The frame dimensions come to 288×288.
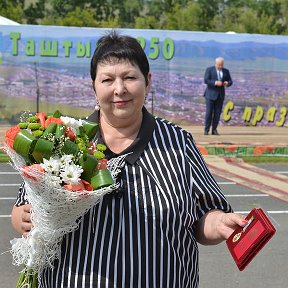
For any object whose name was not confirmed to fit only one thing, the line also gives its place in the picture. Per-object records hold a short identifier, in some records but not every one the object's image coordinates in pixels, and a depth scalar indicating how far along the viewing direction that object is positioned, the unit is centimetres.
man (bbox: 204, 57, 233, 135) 1566
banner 1552
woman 247
